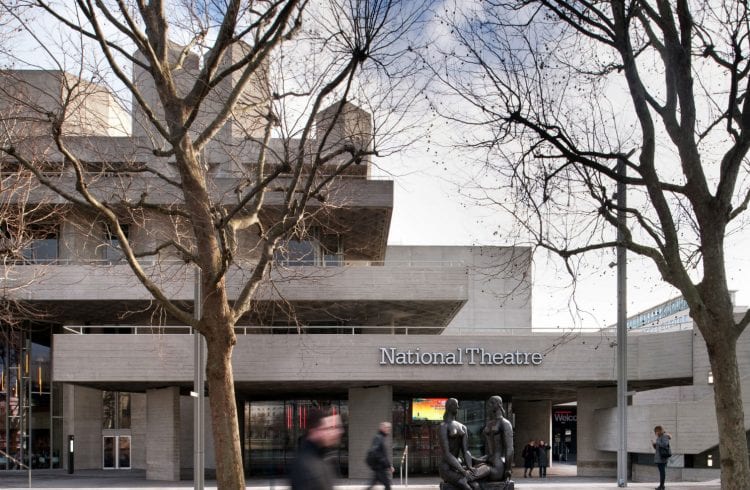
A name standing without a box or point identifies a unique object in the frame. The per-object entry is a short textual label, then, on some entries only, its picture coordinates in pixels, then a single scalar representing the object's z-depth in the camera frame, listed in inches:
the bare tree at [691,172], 486.6
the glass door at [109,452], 1556.3
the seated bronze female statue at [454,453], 552.7
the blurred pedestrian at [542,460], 1403.8
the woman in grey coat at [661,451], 838.5
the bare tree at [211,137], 565.9
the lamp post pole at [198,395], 641.6
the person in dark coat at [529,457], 1434.5
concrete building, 1166.3
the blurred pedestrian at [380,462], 567.8
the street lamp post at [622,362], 850.8
